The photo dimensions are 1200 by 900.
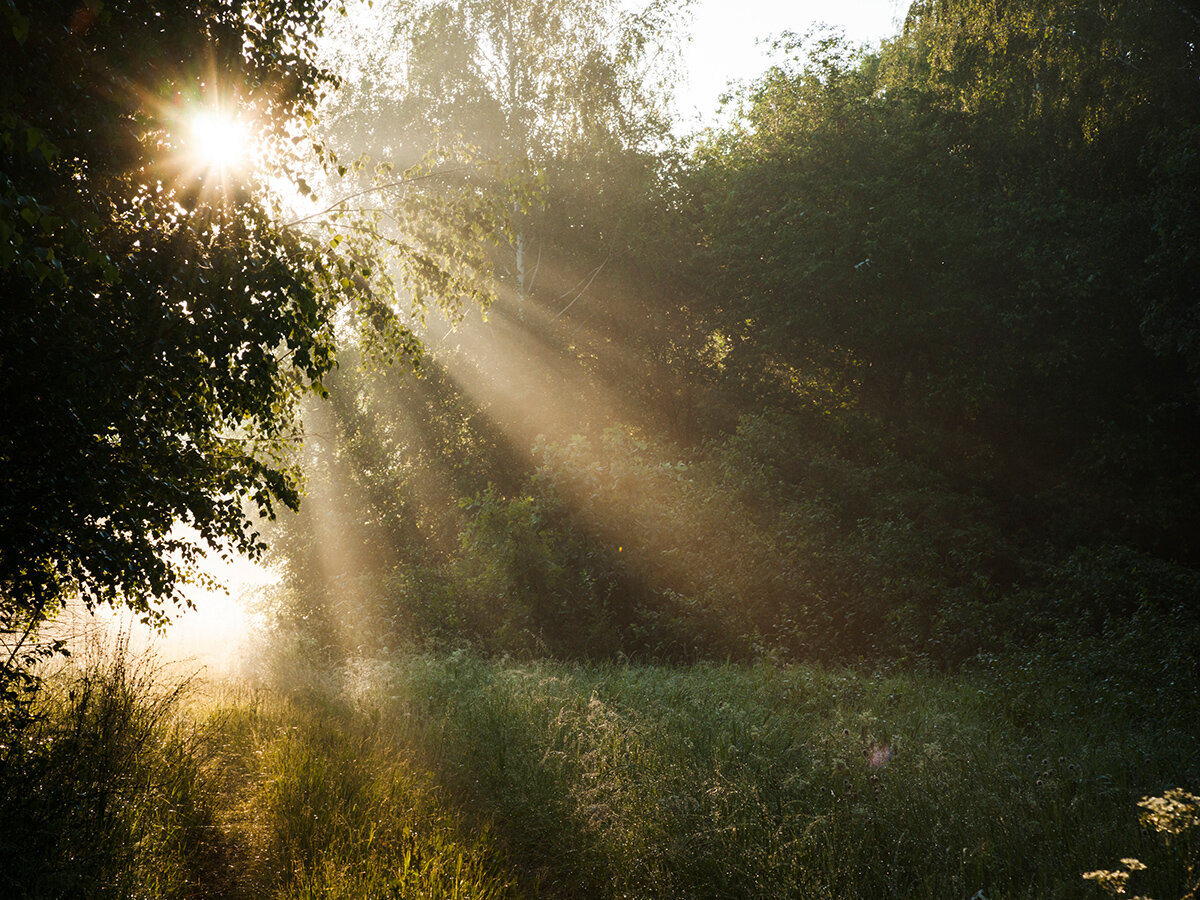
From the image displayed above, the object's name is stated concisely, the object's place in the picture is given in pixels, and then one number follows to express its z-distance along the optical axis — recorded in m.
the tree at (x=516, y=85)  19.73
